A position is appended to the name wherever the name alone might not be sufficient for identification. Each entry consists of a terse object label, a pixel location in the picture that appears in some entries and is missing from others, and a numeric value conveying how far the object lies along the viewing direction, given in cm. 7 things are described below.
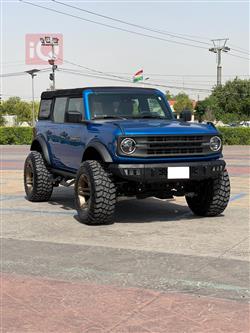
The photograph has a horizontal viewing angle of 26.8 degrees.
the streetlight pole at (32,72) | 7925
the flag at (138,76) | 6469
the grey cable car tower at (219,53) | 7298
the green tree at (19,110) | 11912
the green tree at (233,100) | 6919
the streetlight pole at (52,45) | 5010
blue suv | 684
